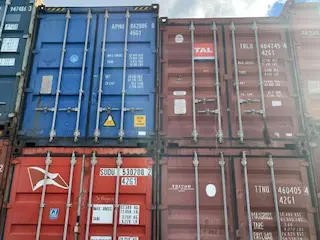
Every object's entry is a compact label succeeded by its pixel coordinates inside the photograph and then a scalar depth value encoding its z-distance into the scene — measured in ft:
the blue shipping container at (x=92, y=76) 24.32
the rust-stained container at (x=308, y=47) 25.05
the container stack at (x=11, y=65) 23.94
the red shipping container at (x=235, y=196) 21.47
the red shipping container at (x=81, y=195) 21.62
